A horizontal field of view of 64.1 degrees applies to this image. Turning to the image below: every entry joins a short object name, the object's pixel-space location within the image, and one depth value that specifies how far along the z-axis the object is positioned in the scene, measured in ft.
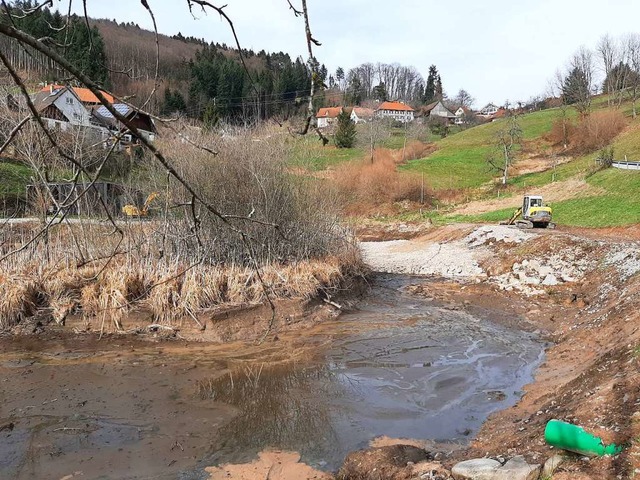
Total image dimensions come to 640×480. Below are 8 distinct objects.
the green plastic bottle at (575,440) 13.67
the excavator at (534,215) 69.56
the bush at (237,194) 38.06
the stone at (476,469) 14.58
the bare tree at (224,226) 36.83
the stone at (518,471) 13.98
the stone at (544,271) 50.14
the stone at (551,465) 13.78
